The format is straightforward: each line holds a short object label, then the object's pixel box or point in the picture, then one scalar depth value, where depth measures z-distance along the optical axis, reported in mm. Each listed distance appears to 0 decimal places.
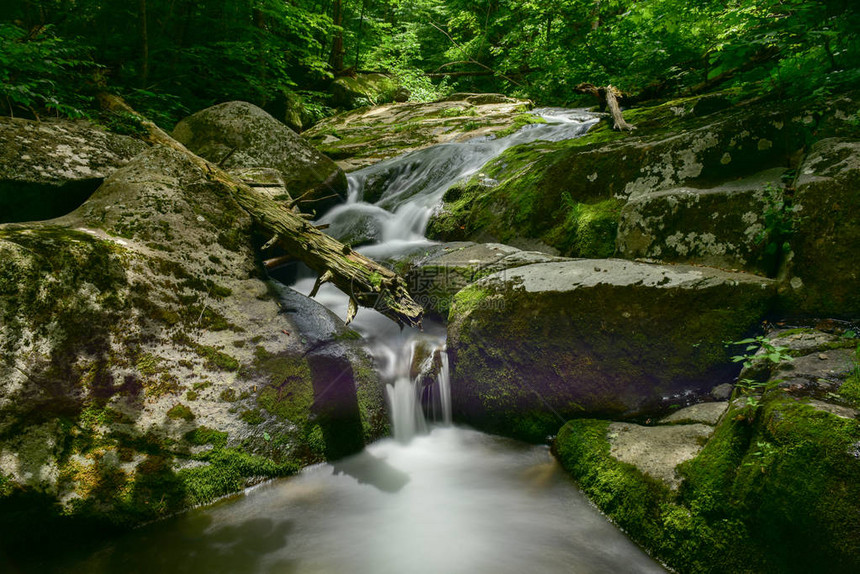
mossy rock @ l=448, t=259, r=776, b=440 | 3203
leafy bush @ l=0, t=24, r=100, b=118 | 4594
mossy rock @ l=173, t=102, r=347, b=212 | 7605
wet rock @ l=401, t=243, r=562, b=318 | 5016
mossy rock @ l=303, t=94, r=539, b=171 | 11641
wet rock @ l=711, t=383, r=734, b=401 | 3084
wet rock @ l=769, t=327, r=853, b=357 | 2582
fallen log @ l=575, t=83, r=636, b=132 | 7221
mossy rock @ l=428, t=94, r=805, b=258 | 4176
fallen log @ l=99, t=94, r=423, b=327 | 4109
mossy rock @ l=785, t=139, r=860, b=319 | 2967
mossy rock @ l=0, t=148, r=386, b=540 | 2562
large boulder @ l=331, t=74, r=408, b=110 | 17156
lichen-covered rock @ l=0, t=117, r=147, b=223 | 4242
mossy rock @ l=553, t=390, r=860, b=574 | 1771
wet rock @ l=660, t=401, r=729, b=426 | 2879
